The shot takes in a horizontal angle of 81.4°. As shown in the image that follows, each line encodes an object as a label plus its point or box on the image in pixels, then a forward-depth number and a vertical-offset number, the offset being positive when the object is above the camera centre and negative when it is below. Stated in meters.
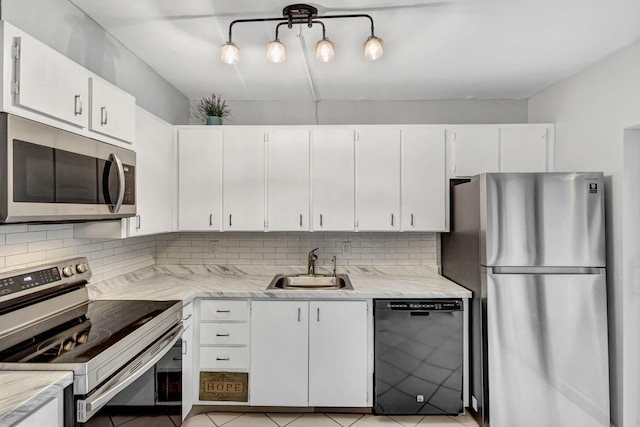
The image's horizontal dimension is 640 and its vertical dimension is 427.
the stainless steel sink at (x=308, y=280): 3.17 -0.51
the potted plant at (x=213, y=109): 3.11 +0.99
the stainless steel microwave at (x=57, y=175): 1.32 +0.20
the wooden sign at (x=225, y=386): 2.69 -1.19
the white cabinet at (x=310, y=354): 2.66 -0.95
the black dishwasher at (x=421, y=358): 2.61 -0.96
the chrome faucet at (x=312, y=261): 3.24 -0.34
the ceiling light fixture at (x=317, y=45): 1.89 +0.93
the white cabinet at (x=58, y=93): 1.37 +0.57
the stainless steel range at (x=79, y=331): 1.40 -0.50
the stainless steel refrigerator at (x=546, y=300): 2.35 -0.50
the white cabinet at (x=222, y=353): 2.69 -0.95
